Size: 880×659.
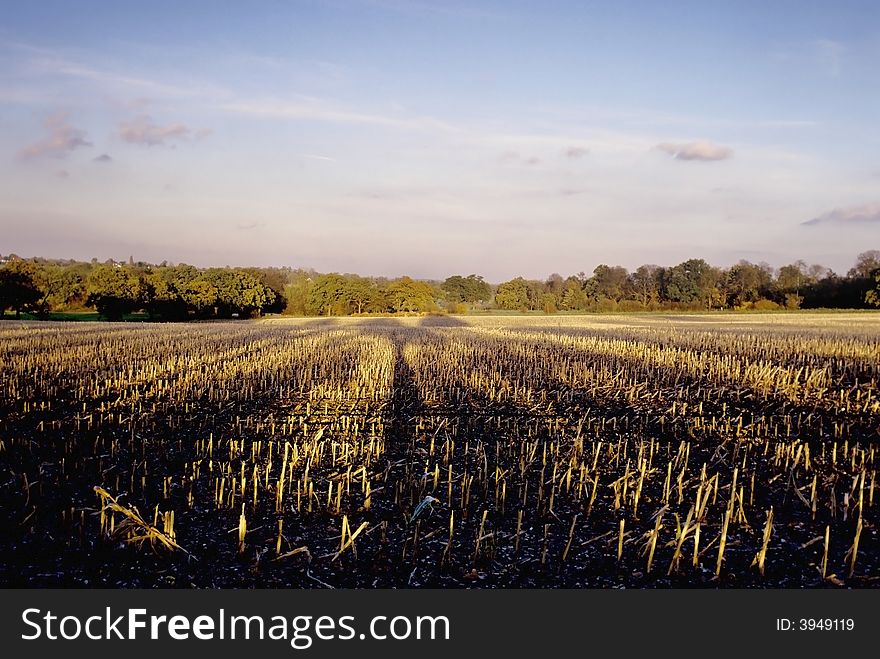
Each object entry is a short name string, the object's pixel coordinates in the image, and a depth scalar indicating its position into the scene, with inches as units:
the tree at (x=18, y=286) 2471.7
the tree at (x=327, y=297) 3735.2
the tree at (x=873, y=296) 3353.8
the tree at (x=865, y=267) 3788.9
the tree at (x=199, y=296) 2952.8
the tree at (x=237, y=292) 3155.3
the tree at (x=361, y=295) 3865.7
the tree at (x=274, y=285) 3781.0
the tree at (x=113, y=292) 2642.7
